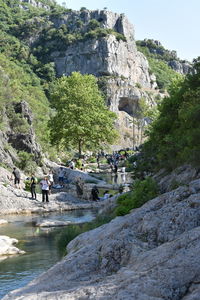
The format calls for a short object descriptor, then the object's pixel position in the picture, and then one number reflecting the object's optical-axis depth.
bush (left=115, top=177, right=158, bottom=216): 13.47
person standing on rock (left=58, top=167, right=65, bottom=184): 38.76
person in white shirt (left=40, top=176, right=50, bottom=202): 27.51
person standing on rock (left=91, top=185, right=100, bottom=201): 29.21
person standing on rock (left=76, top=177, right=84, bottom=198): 31.23
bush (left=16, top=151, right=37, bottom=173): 41.01
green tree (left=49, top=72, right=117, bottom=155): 58.50
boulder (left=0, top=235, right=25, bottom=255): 15.85
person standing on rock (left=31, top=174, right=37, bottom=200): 28.34
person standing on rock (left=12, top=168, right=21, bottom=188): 32.29
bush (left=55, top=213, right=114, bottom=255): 15.95
